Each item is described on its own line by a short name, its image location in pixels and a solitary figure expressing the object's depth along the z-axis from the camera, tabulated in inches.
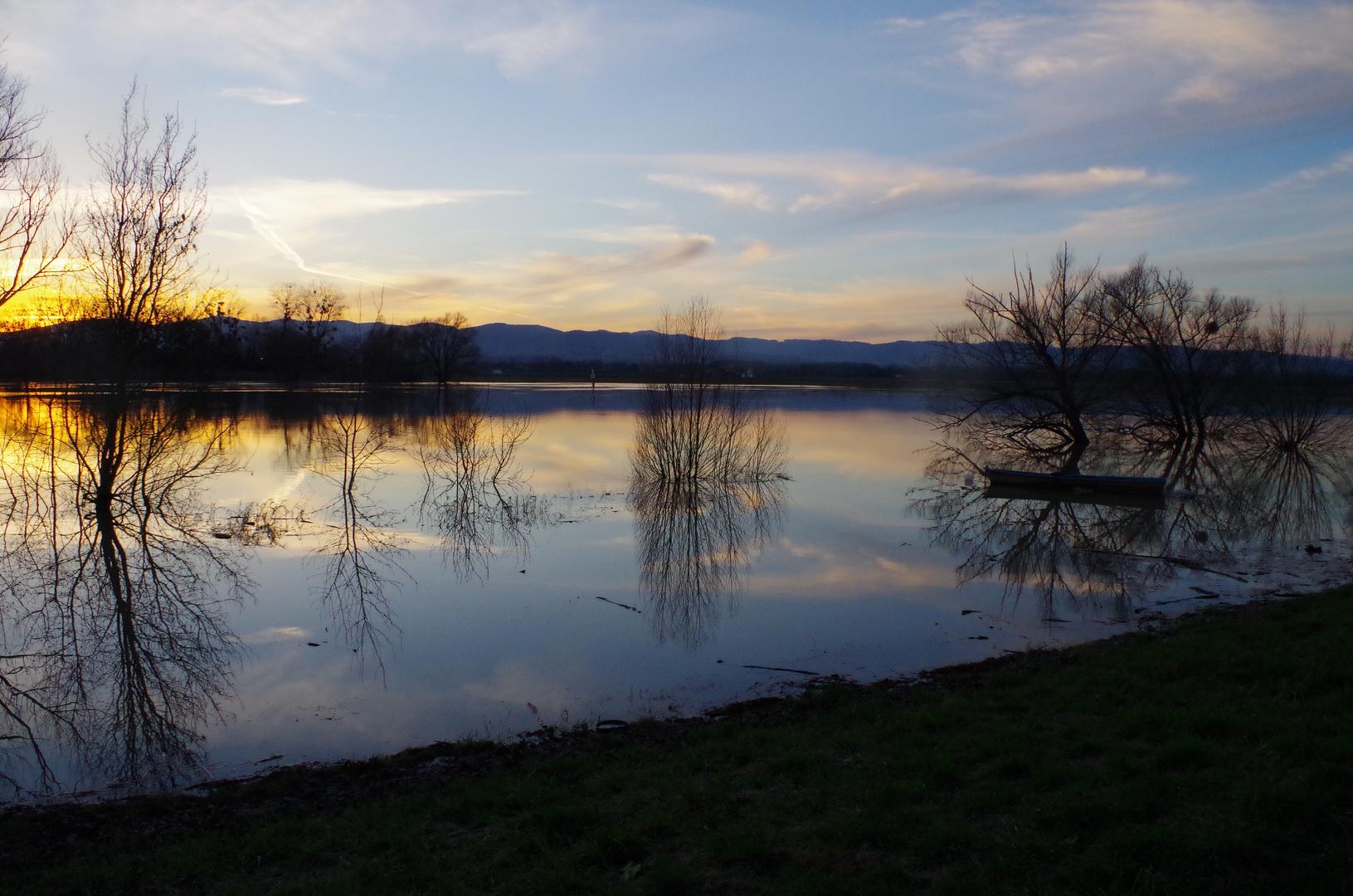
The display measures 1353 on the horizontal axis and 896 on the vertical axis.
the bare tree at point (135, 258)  658.2
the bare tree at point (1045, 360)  1237.7
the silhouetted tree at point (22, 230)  442.0
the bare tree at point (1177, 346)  1510.8
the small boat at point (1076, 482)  860.6
